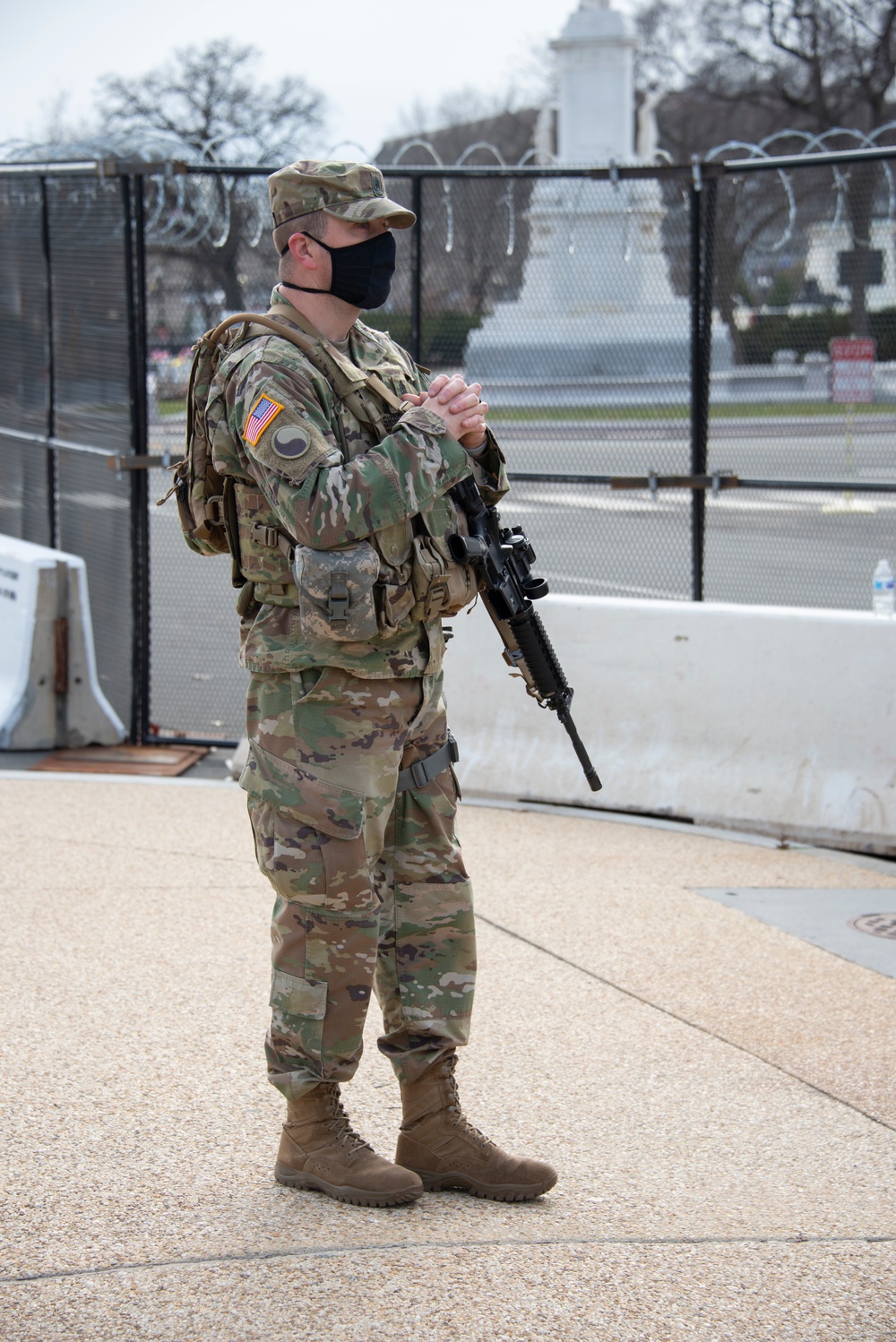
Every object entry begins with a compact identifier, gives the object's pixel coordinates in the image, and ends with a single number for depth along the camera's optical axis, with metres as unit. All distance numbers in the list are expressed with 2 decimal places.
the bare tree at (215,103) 49.34
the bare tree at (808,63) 39.91
